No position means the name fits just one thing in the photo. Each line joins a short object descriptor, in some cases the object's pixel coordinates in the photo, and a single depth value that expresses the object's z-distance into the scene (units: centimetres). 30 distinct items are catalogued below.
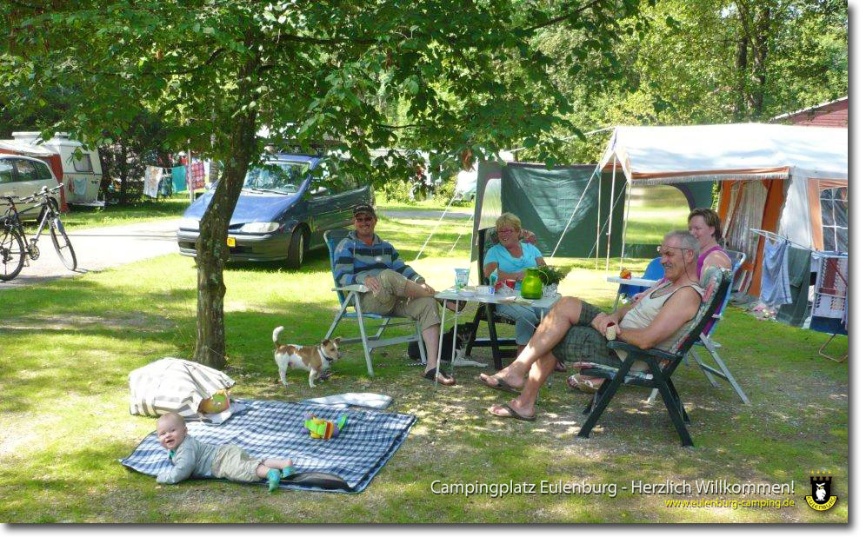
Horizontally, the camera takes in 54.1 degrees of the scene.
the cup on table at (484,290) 596
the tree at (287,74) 477
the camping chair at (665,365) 464
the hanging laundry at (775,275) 879
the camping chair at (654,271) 669
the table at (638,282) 657
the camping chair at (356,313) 613
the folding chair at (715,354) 565
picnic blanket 430
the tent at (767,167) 1023
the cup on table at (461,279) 610
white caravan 2012
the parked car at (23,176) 1616
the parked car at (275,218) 1162
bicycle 1016
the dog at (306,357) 584
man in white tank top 468
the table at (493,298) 562
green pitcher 575
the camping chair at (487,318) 641
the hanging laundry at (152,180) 2317
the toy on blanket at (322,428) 480
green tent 1401
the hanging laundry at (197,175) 2800
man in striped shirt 612
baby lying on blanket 404
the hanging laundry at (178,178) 2690
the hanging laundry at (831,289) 687
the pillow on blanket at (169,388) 507
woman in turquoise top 669
